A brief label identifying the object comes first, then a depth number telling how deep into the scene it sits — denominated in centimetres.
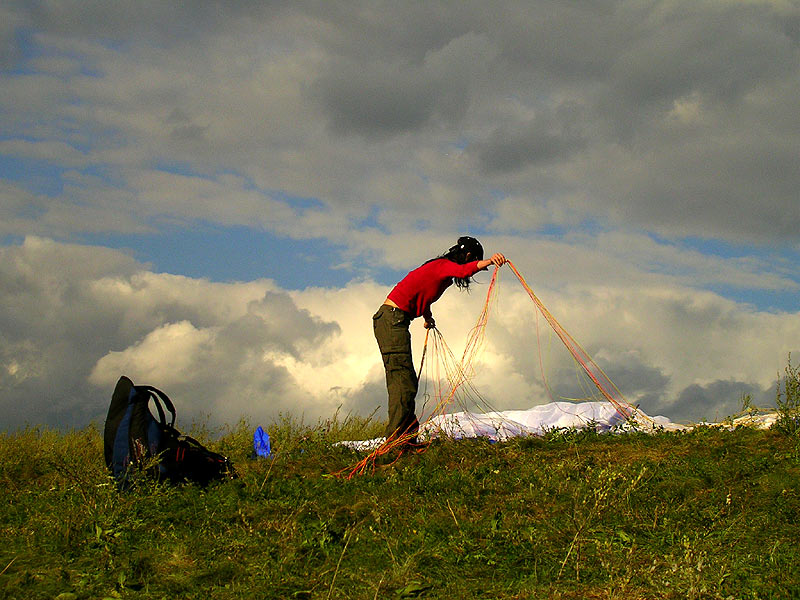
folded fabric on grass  1030
